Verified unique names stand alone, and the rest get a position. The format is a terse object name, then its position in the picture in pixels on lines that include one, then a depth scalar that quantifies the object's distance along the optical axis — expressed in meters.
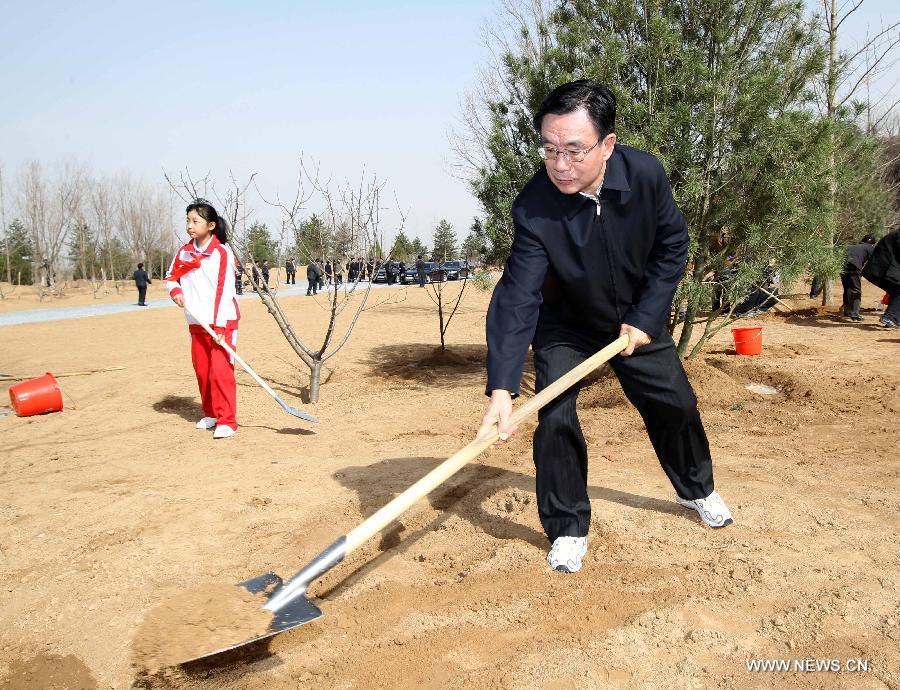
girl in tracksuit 5.68
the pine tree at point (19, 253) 39.34
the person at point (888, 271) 10.77
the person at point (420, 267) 26.43
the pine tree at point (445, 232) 58.82
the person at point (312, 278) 27.08
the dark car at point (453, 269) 38.17
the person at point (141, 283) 26.69
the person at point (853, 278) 11.91
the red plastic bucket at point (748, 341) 8.38
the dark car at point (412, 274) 34.56
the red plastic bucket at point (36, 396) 6.80
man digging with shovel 2.80
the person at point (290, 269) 38.21
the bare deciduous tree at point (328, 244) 7.28
